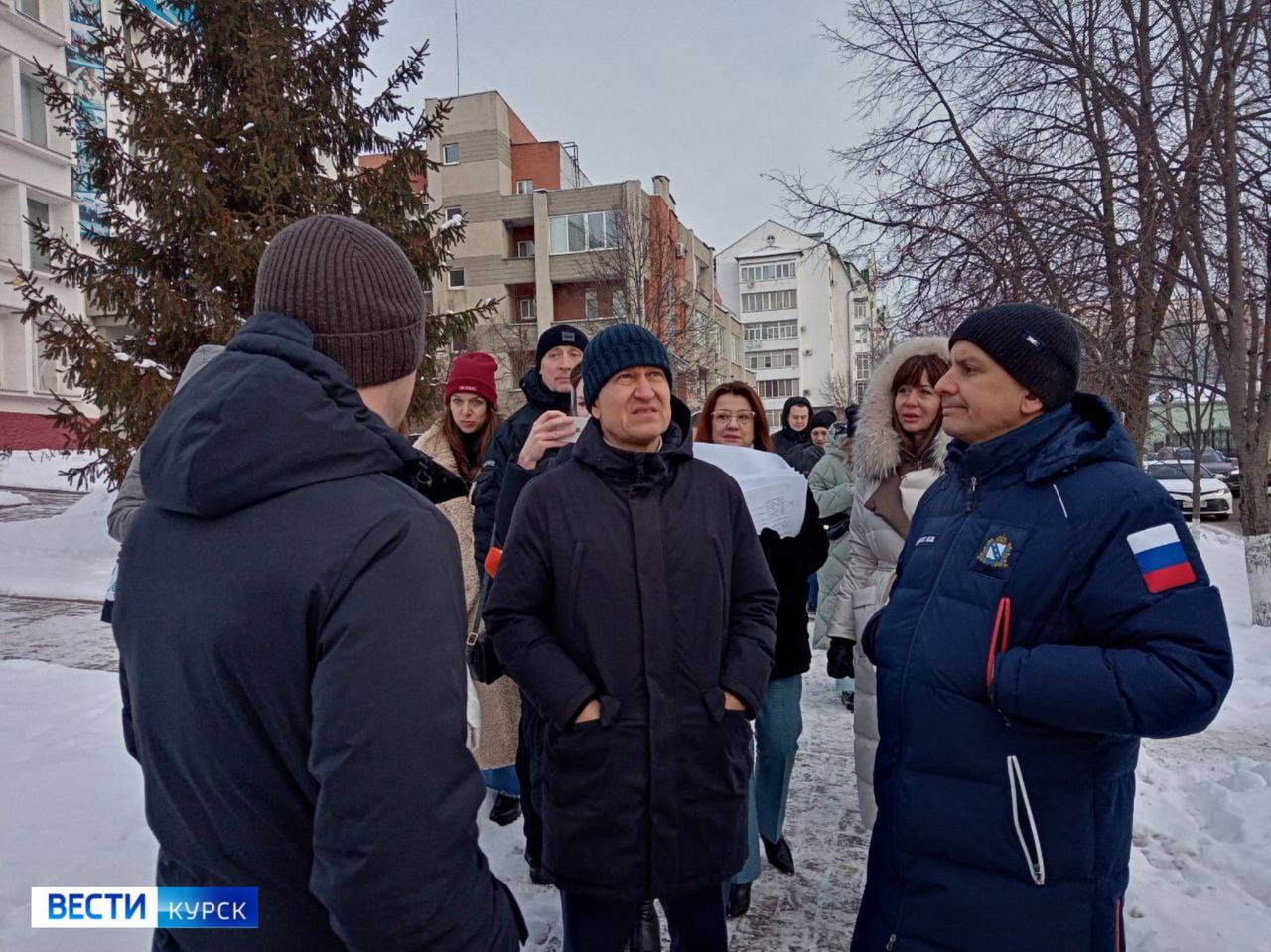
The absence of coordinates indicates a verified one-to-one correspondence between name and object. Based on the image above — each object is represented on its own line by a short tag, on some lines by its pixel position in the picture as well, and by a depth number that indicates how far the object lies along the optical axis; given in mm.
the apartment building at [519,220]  34688
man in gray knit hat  1097
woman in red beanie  3838
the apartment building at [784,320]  64231
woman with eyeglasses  3236
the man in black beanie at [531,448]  2949
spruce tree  8133
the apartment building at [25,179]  22156
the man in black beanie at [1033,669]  1667
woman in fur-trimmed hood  3217
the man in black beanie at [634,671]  2105
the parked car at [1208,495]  18766
